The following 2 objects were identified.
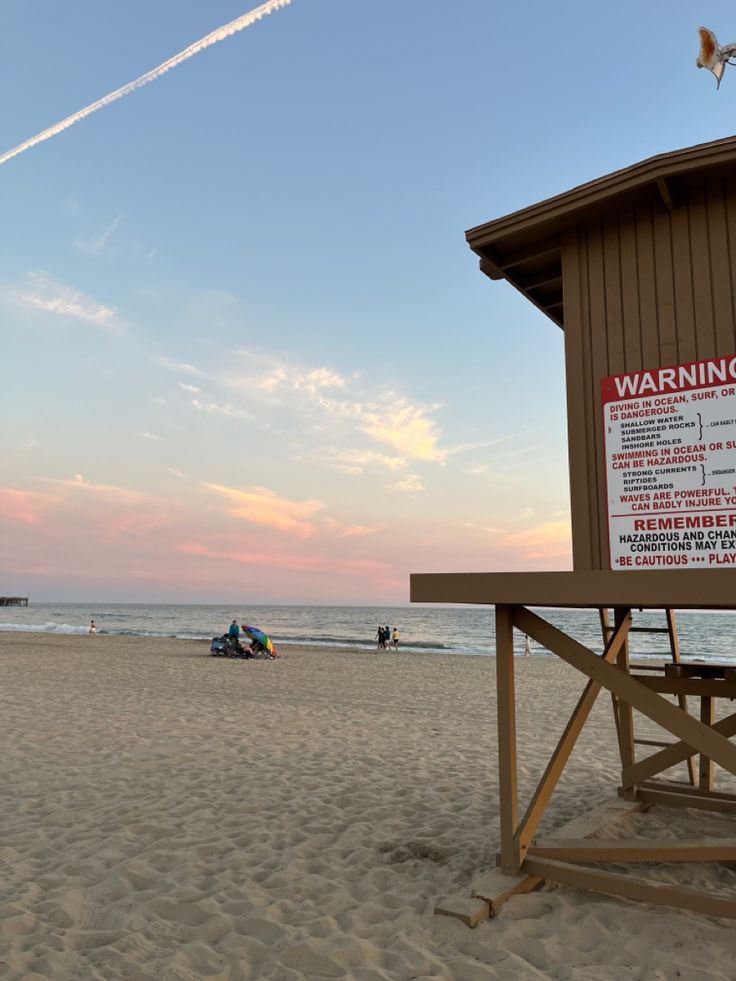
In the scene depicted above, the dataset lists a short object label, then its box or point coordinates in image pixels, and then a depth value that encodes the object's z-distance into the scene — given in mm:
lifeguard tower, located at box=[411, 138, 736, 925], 4234
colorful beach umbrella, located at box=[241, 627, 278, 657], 24703
